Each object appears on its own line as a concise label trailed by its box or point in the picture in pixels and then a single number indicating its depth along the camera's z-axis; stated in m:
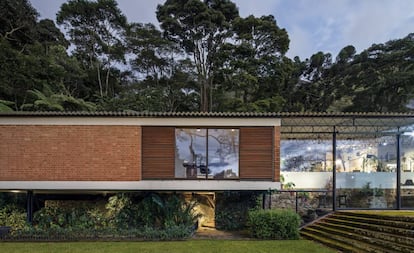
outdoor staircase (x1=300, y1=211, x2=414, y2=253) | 7.44
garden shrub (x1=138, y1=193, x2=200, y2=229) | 10.84
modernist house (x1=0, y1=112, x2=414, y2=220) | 9.91
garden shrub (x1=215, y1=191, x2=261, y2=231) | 12.21
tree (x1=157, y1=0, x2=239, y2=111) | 23.17
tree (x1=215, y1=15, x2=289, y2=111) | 21.98
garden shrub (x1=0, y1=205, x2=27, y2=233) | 10.34
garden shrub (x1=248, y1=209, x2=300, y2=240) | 10.06
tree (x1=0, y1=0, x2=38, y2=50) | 19.62
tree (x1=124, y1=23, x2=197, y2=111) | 24.38
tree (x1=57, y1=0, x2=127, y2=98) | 22.55
